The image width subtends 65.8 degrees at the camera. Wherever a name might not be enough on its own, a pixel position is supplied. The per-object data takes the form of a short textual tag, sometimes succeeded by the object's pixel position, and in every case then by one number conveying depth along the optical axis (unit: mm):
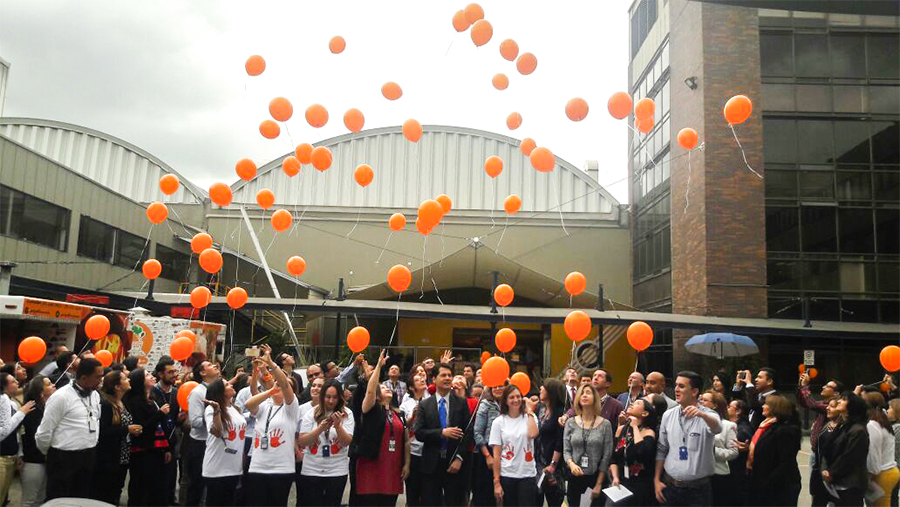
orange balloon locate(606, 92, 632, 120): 8594
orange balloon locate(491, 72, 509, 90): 9641
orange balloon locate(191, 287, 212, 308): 10094
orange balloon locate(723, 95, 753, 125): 8492
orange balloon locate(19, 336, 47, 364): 7766
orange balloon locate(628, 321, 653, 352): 8328
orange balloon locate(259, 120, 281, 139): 10188
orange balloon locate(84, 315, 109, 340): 9289
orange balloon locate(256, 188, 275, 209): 11781
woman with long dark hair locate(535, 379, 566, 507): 6109
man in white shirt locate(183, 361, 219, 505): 6074
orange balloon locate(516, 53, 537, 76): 9188
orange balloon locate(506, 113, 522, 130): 10094
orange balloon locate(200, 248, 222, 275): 9656
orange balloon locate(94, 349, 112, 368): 9351
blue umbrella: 13680
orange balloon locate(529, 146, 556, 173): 8938
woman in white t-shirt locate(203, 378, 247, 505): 5566
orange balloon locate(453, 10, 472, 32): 8922
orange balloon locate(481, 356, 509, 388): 5945
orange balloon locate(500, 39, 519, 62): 9234
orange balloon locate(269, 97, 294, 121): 9594
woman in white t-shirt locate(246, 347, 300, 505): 5398
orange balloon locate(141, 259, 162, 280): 11141
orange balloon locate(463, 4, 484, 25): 8789
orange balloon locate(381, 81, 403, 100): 9766
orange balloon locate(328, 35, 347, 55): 9516
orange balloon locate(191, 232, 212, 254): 10289
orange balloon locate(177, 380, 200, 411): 6496
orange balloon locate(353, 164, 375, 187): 10469
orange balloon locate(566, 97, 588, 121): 8695
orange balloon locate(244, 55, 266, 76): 9398
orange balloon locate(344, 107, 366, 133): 9750
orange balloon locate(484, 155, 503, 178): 10648
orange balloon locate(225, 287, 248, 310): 10688
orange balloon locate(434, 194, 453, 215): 9849
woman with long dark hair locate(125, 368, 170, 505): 6051
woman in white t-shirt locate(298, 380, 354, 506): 5434
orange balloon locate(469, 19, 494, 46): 8656
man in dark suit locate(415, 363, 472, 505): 5949
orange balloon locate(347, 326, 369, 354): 7402
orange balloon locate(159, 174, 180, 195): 10580
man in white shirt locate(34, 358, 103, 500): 5352
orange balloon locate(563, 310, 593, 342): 7836
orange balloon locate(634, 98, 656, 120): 9324
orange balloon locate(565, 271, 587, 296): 8969
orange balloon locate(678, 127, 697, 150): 9586
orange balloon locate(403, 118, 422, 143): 10086
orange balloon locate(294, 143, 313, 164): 10219
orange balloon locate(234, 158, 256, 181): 10530
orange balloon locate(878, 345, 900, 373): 8938
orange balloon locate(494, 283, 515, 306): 10578
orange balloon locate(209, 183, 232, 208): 10570
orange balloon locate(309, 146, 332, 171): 9848
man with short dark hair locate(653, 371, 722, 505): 5270
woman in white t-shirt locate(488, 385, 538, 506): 5656
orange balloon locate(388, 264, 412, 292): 8283
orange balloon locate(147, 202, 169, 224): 10438
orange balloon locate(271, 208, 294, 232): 10633
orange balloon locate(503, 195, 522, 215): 10859
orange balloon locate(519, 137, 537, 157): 10117
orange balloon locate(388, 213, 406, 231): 10859
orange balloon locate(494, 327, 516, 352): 8516
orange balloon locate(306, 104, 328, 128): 9477
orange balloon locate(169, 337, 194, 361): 8047
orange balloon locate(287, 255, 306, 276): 11359
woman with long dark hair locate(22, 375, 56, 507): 5855
